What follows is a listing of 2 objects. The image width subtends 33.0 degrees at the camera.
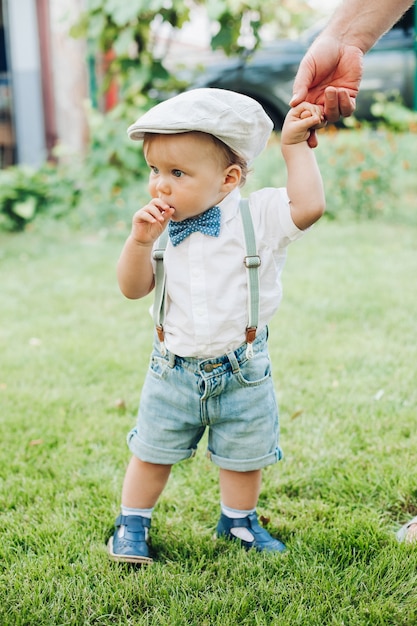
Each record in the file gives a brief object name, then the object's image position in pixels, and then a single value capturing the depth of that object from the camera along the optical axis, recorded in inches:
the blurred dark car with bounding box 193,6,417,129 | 307.6
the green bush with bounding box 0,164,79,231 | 258.7
